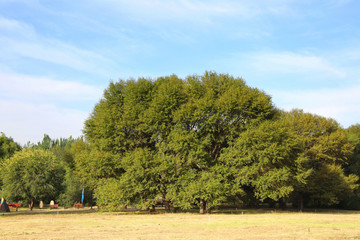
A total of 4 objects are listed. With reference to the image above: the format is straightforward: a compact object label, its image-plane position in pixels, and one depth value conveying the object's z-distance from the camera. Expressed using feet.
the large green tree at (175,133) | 153.07
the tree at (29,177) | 199.82
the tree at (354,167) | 238.27
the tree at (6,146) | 185.98
